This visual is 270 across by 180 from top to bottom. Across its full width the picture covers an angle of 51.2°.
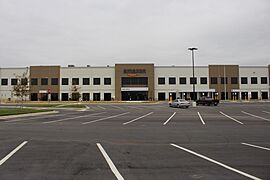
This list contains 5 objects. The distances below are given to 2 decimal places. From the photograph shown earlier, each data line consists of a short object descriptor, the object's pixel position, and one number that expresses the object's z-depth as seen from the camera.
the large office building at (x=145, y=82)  75.00
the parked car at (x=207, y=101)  46.86
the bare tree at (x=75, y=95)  68.46
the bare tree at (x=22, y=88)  37.91
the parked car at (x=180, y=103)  40.53
